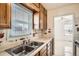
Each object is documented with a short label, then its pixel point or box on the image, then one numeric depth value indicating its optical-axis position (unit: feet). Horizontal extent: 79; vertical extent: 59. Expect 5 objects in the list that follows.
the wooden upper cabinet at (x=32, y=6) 5.11
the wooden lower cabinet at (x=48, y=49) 5.22
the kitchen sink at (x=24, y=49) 4.85
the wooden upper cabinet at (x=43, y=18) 5.35
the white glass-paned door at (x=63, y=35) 5.25
